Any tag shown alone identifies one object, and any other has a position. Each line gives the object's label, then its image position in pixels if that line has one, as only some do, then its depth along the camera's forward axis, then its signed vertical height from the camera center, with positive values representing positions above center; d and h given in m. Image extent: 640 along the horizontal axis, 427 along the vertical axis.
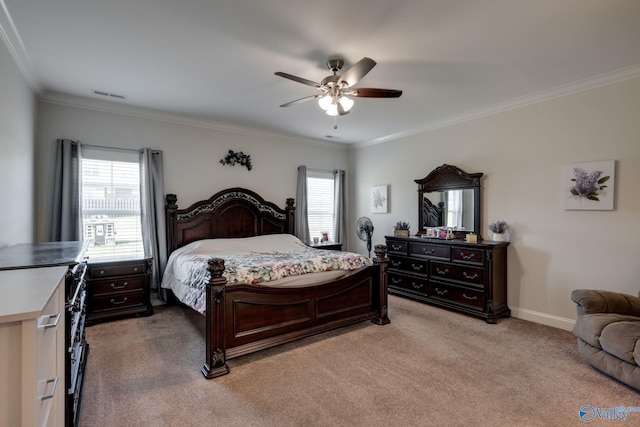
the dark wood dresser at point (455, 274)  3.73 -0.81
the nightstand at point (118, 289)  3.58 -0.90
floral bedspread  2.87 -0.56
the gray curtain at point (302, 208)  5.59 +0.07
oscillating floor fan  5.70 -0.31
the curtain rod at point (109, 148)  3.87 +0.82
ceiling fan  2.62 +1.07
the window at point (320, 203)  5.91 +0.18
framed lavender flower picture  3.14 +0.28
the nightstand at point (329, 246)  5.43 -0.59
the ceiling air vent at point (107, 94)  3.56 +1.36
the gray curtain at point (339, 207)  6.11 +0.10
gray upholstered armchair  2.23 -0.91
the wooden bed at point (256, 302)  2.55 -0.86
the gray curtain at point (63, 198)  3.64 +0.16
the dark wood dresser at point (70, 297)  1.60 -0.48
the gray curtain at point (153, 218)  4.18 -0.08
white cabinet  0.88 -0.42
